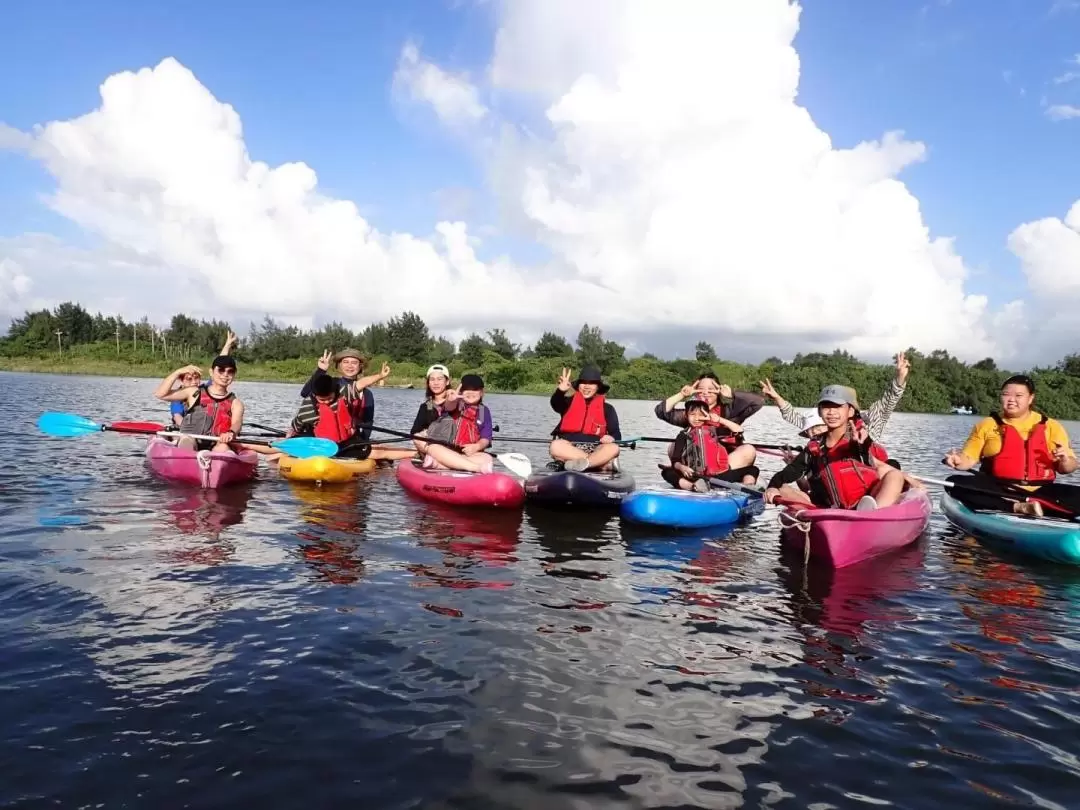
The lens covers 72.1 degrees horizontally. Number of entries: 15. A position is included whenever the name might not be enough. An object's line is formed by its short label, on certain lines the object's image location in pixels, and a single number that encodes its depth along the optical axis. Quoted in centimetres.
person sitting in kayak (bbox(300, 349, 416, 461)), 1092
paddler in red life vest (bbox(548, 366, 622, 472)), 1002
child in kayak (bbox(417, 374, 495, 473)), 999
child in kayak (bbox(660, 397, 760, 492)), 948
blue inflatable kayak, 818
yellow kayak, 1028
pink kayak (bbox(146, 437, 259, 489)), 960
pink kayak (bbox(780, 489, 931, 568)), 658
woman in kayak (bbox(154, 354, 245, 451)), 1028
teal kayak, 698
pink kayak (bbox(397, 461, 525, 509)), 895
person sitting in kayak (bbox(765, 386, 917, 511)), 708
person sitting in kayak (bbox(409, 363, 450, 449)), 1077
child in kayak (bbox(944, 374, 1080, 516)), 797
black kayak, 896
